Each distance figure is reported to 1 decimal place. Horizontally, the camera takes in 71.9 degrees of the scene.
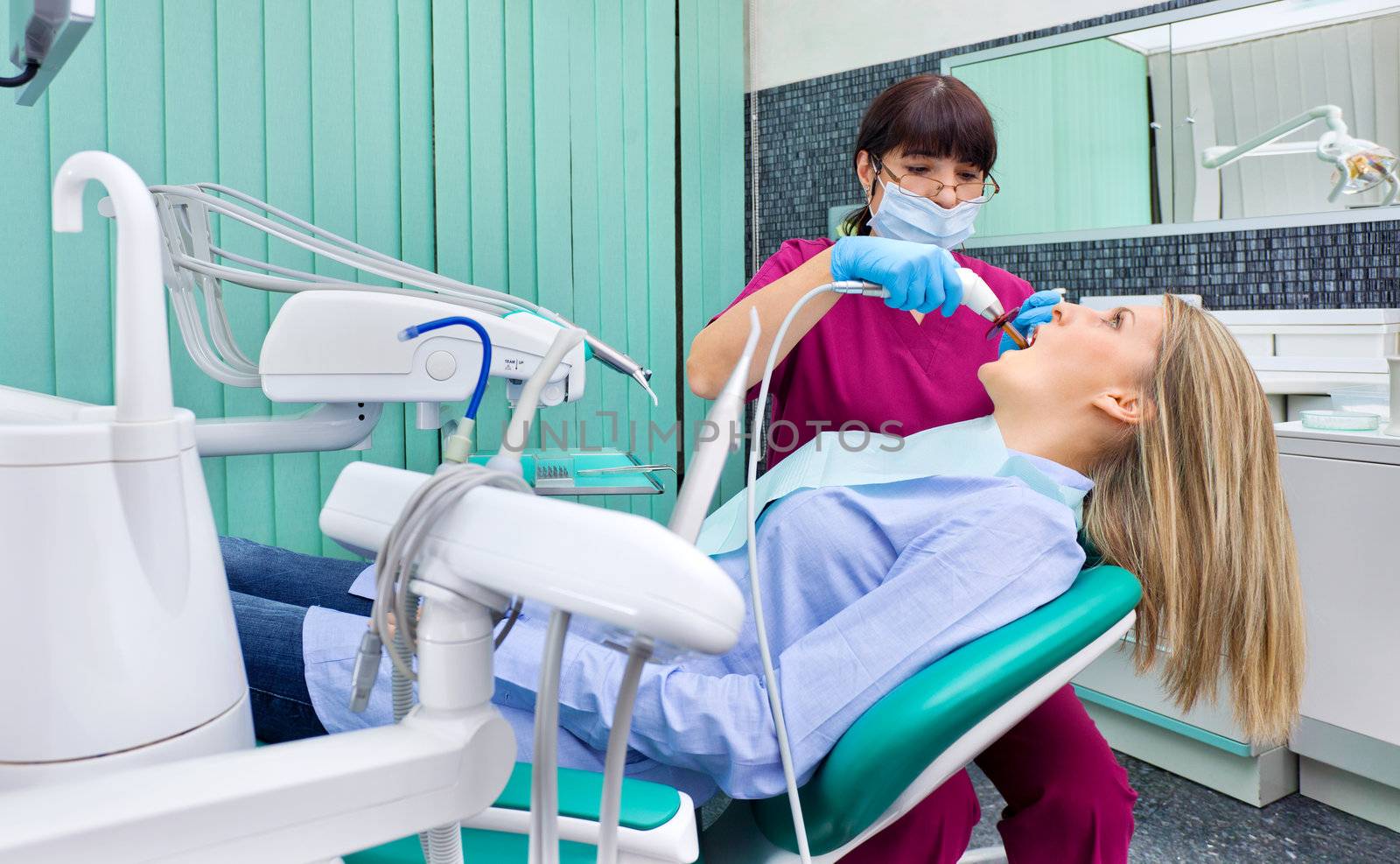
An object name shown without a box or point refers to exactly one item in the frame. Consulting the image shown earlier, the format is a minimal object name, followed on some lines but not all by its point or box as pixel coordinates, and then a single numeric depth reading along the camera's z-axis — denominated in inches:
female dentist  49.1
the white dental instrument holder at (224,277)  60.4
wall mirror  83.0
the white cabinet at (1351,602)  71.0
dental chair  29.9
